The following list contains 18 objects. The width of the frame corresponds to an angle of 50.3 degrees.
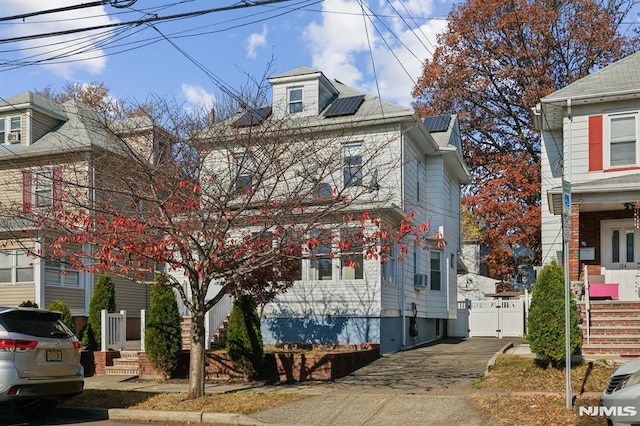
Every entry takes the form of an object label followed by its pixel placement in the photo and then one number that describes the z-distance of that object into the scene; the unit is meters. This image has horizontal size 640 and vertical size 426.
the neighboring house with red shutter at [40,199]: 22.20
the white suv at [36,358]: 9.55
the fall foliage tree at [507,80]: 30.86
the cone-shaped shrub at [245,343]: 14.34
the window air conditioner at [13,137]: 25.07
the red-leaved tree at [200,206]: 11.44
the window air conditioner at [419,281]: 21.81
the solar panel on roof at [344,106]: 20.75
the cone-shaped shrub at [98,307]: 17.11
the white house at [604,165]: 18.08
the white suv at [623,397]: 6.67
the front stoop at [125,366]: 15.92
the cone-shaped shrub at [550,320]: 12.19
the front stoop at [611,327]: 13.76
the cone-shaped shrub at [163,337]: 14.87
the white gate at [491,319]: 25.64
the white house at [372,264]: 18.08
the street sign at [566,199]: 10.07
